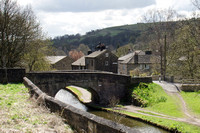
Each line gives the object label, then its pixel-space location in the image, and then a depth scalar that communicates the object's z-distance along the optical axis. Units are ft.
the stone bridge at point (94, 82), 81.76
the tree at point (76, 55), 338.93
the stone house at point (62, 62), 190.06
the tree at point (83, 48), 408.57
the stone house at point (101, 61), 167.84
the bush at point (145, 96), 85.02
